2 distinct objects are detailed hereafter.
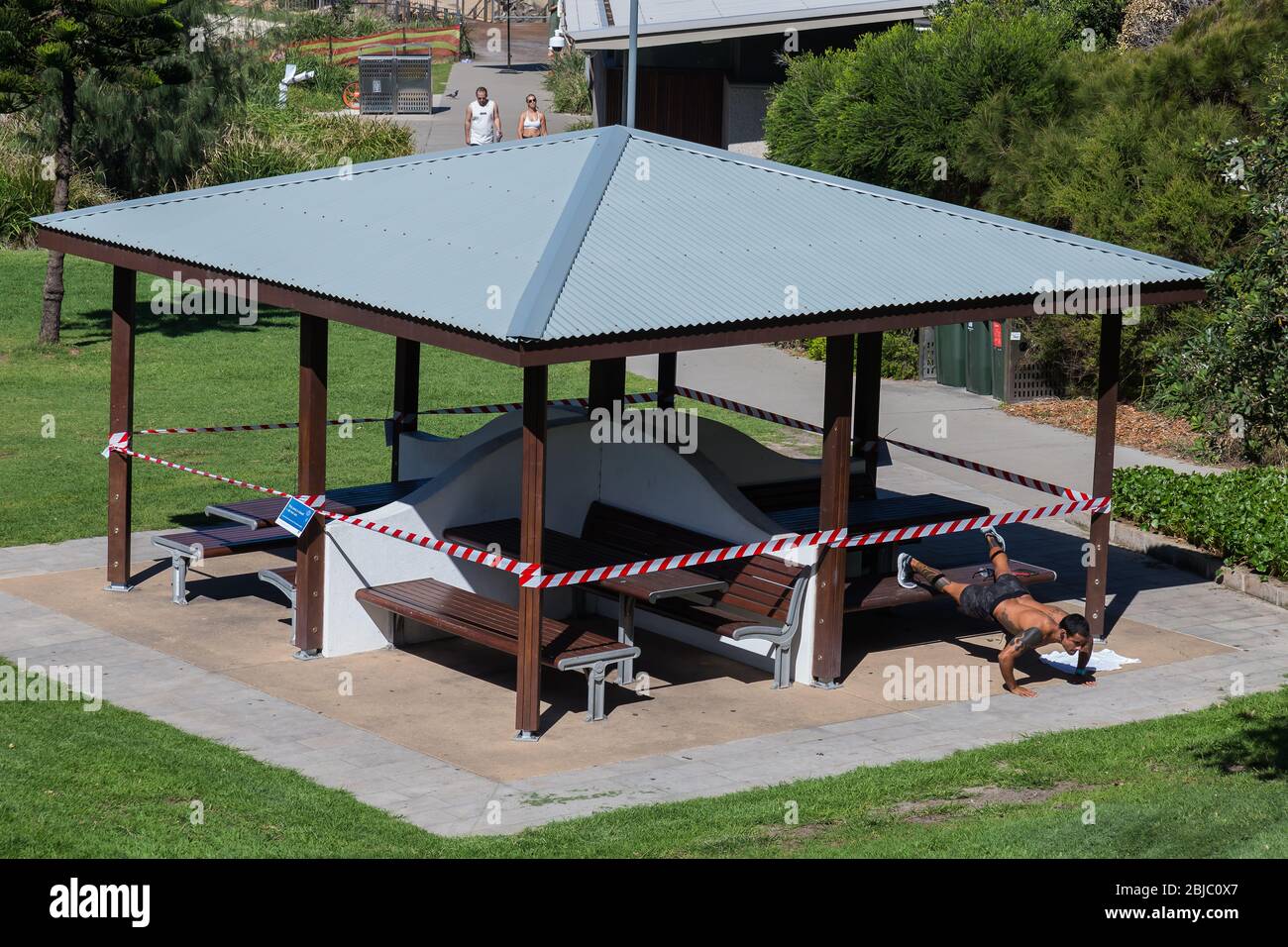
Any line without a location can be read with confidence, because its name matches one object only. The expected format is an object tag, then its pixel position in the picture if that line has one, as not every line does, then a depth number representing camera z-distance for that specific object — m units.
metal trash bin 44.34
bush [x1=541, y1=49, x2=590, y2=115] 46.12
